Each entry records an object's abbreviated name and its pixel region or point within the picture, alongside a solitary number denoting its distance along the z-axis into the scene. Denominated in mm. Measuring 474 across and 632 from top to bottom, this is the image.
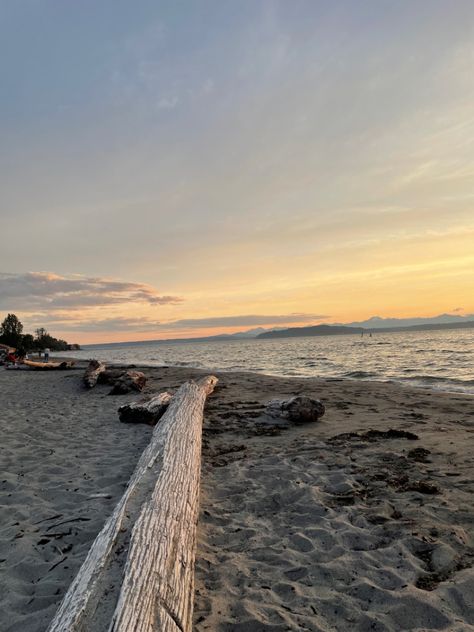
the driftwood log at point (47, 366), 25078
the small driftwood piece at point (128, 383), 13633
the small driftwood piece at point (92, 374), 15783
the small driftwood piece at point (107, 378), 16469
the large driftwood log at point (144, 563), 2166
